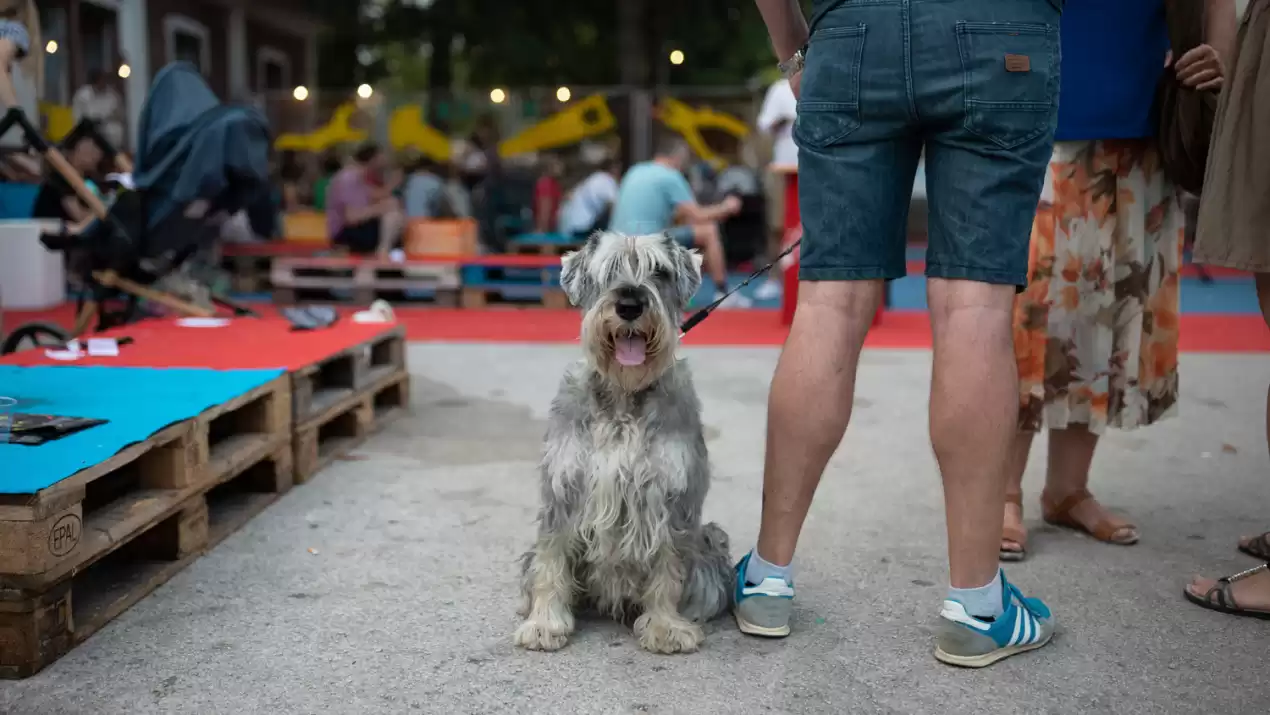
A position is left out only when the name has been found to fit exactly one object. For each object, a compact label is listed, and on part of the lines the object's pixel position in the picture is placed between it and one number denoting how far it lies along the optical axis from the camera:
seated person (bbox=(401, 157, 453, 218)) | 12.76
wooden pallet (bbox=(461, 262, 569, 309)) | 10.49
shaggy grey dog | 2.58
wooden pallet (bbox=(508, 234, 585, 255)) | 11.95
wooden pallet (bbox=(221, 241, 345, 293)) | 11.76
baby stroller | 5.66
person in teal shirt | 9.52
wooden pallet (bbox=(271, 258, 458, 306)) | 10.52
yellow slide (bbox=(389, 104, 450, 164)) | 15.05
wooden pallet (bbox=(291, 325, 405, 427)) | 4.11
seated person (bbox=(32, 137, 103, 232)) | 5.74
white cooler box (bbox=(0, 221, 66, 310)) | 10.00
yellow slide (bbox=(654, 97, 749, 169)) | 15.46
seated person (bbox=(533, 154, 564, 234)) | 14.88
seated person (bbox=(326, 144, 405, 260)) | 11.65
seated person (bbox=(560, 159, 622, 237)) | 13.30
